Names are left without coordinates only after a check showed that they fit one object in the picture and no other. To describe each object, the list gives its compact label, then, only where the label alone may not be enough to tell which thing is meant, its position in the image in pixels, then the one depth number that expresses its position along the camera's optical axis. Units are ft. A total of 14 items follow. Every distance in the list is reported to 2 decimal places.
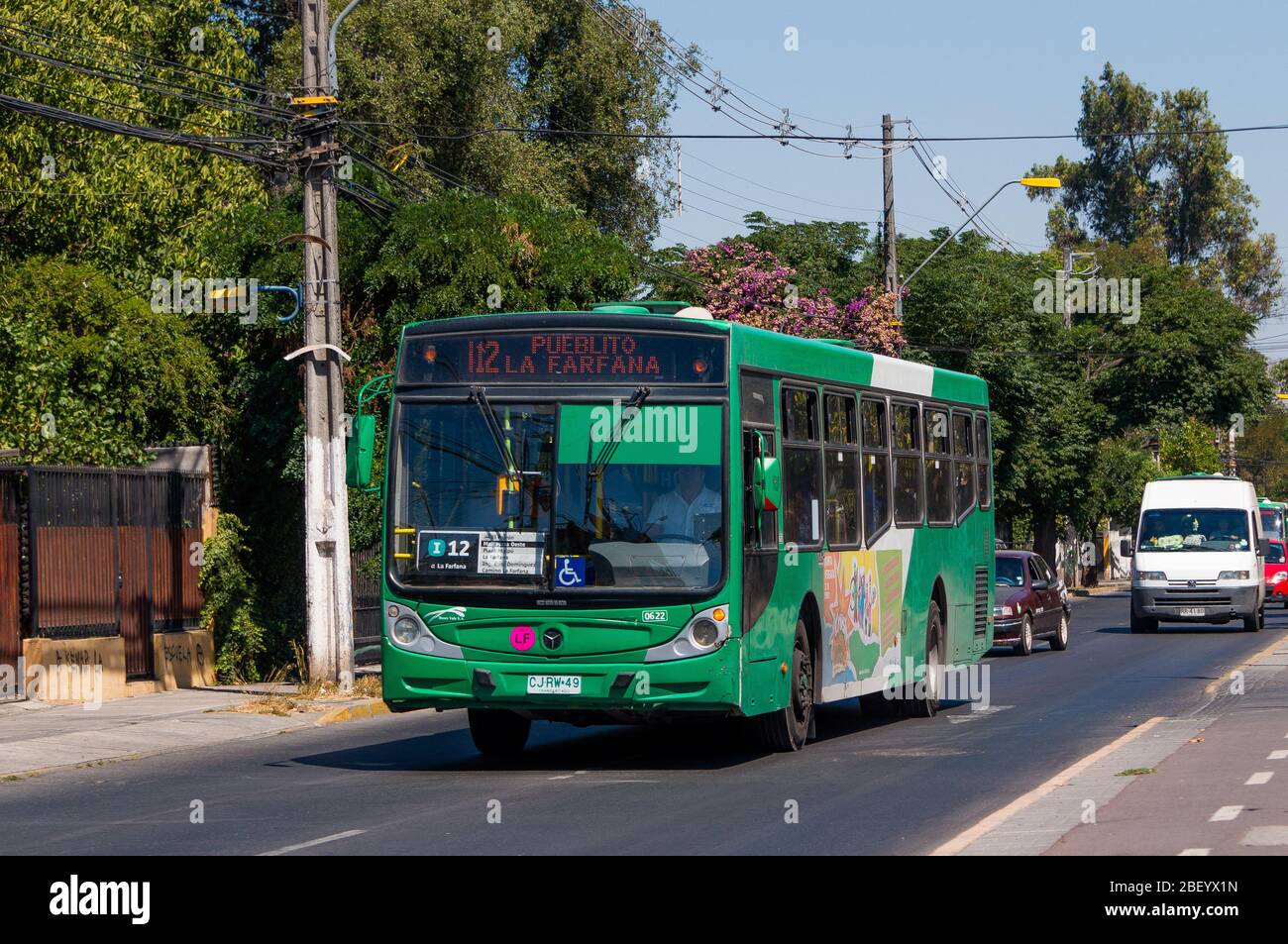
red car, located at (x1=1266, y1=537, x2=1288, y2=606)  151.33
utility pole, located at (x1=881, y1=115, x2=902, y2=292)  125.18
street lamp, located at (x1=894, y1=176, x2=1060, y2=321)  114.10
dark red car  95.50
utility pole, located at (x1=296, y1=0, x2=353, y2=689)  68.95
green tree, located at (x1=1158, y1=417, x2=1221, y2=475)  255.91
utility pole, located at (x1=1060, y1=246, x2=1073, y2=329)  195.72
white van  113.29
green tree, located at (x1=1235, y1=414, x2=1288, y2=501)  354.33
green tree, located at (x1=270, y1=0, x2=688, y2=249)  126.93
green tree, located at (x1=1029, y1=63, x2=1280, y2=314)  285.02
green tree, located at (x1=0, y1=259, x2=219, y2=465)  82.23
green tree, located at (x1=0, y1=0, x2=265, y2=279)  110.42
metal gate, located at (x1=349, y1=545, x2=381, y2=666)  90.89
